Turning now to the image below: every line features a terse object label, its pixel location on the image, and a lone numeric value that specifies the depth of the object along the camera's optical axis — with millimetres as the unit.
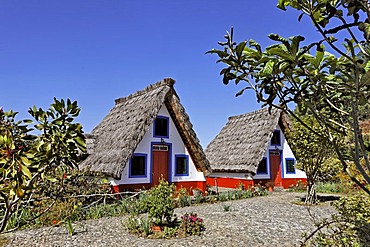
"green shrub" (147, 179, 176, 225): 7489
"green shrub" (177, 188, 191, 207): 11578
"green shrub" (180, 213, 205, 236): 7078
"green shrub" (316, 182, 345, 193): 15878
